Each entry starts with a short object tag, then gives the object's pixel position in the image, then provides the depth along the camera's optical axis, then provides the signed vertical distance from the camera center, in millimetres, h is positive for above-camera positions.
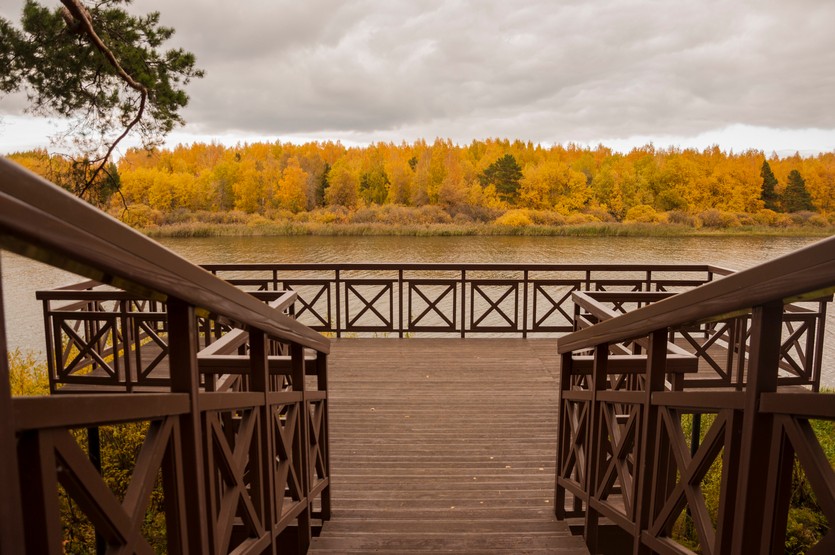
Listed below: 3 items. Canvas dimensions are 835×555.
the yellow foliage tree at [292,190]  47062 +1053
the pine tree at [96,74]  6297 +1627
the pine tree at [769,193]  38781 +922
